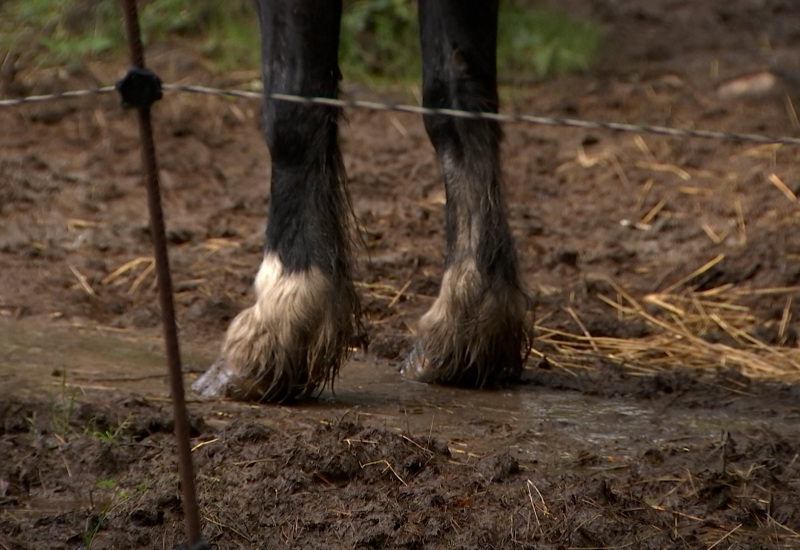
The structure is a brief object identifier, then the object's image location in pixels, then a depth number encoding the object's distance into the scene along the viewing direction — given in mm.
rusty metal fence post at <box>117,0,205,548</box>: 7483
